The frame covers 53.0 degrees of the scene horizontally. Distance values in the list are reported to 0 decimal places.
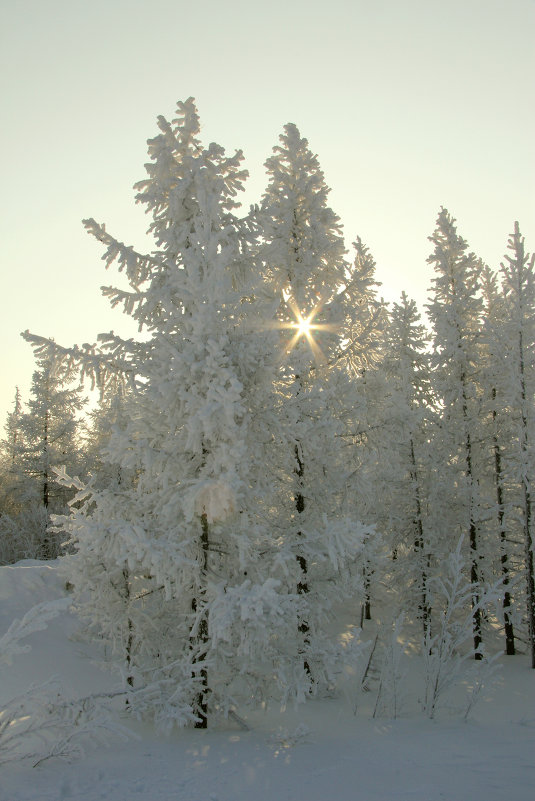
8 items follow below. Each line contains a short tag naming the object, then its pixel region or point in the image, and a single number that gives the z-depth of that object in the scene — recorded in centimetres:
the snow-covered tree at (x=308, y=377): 848
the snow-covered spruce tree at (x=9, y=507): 2406
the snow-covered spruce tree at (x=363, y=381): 1059
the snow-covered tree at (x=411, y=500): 1778
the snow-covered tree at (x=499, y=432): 1744
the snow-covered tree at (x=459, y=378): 1792
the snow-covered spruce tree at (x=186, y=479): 676
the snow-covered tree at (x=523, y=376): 1680
